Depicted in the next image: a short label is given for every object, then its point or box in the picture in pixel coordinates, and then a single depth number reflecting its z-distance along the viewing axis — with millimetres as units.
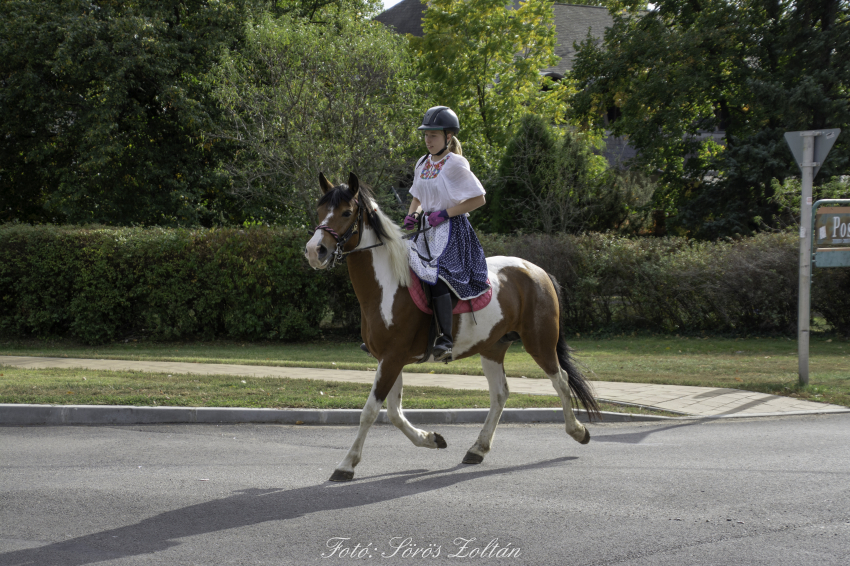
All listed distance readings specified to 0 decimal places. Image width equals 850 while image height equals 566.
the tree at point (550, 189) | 23750
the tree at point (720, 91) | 21672
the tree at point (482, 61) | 28594
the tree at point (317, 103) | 18172
